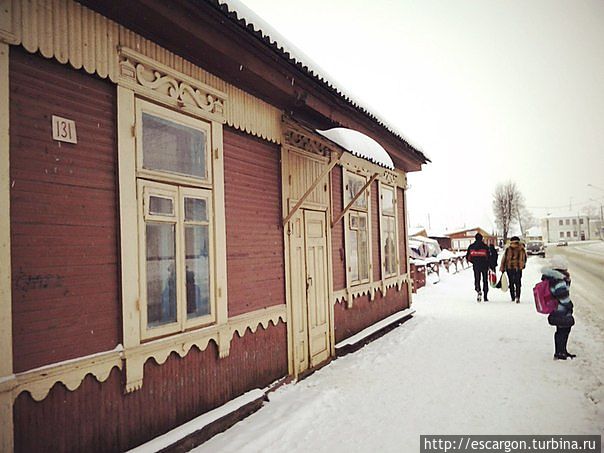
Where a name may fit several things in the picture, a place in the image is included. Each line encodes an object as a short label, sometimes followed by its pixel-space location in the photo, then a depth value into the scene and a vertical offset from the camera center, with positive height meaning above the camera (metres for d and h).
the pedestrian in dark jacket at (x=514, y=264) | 10.24 -0.83
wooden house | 2.43 +0.23
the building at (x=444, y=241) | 39.12 -0.69
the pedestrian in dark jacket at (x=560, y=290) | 5.16 -0.76
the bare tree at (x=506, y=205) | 57.19 +3.94
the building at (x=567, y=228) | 98.12 +0.41
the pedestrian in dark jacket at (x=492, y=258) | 11.38 -0.74
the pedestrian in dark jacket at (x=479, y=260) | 11.16 -0.76
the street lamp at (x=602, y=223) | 82.75 +1.09
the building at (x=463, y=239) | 40.76 -0.60
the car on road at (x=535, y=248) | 38.59 -1.65
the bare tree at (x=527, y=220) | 83.19 +2.50
